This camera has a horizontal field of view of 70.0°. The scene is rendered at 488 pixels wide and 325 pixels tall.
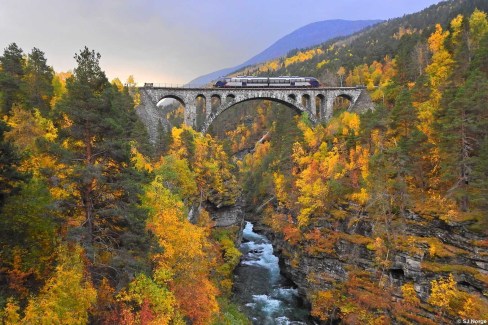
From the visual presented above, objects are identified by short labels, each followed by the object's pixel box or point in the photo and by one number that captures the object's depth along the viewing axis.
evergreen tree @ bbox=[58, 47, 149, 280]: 16.36
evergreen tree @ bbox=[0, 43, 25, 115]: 33.12
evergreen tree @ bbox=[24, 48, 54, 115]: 35.91
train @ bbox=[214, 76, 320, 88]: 71.94
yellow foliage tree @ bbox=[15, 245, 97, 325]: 11.89
